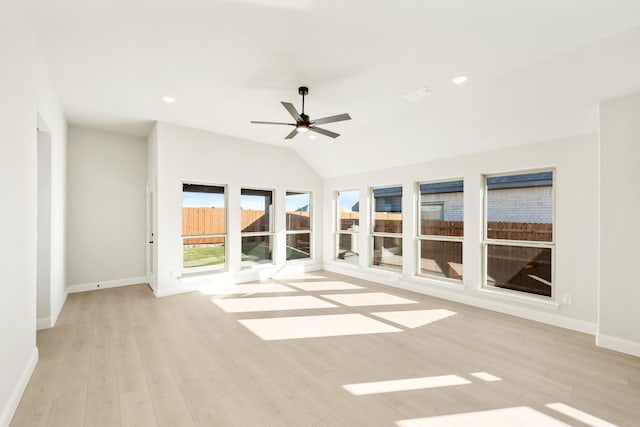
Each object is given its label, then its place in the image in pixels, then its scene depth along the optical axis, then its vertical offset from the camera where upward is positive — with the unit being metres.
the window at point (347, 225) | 6.57 -0.30
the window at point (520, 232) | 3.84 -0.28
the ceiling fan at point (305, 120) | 3.17 +1.13
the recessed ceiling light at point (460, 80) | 3.04 +1.50
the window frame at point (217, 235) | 5.16 -0.44
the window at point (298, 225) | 6.68 -0.30
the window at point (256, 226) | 5.95 -0.28
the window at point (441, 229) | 4.73 -0.28
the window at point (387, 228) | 5.67 -0.31
